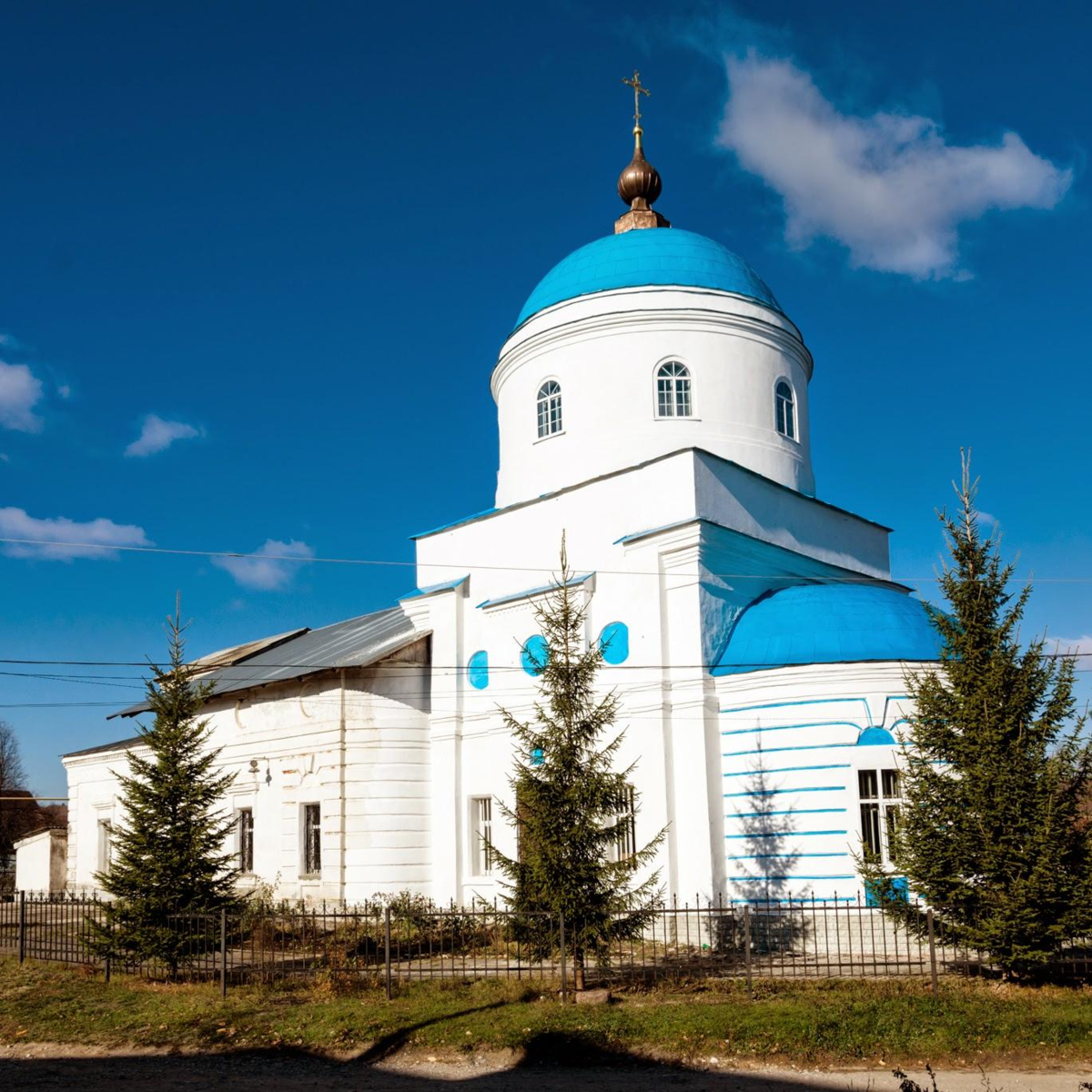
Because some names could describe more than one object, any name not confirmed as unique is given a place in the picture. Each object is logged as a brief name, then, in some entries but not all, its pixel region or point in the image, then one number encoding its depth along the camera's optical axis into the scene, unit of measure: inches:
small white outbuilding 1274.6
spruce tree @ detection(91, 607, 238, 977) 558.9
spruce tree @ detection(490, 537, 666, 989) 486.3
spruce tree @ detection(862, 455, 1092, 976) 461.7
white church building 631.8
